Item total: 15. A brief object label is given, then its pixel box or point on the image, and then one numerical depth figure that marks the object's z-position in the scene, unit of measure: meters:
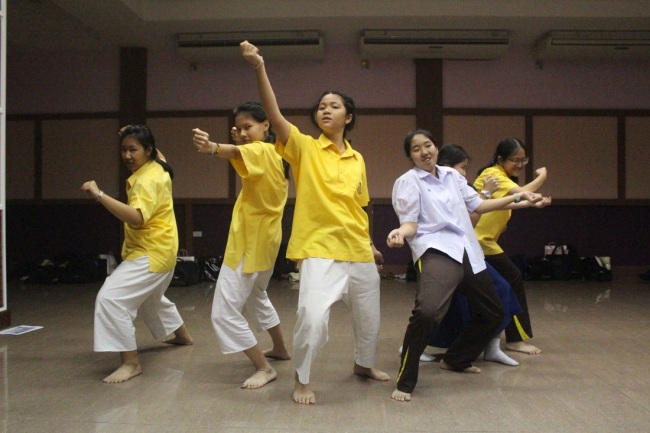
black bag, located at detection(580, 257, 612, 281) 7.85
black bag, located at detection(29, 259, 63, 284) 7.66
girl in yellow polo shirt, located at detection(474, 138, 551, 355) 3.55
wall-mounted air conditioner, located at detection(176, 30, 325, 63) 8.02
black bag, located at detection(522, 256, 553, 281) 8.02
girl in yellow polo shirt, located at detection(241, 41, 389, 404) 2.52
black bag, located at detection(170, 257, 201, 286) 7.39
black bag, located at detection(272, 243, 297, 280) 8.05
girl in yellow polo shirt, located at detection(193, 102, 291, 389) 2.81
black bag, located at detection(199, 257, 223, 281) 7.87
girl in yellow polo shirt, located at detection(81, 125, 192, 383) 2.92
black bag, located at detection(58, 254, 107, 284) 7.70
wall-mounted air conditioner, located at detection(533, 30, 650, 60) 7.92
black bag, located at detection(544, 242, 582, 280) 8.02
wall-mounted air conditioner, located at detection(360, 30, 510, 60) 7.98
